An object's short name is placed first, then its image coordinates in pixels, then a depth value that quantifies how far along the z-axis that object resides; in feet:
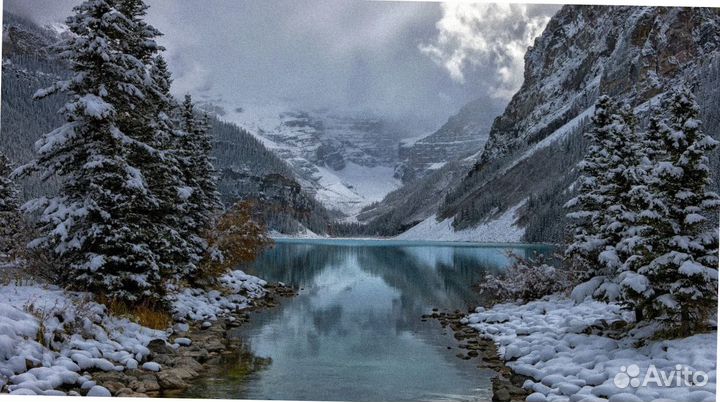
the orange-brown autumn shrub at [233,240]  85.89
